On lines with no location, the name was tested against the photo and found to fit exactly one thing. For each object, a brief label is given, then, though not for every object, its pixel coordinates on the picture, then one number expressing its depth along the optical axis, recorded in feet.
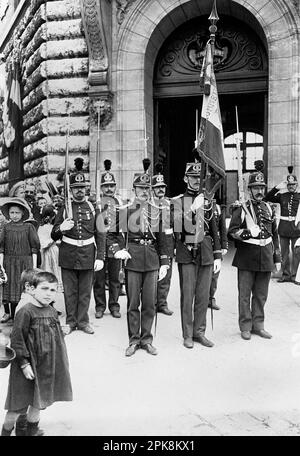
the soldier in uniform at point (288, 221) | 29.89
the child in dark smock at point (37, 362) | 11.84
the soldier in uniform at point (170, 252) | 22.65
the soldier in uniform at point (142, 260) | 18.89
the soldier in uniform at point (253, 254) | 20.38
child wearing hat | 22.02
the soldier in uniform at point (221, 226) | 21.17
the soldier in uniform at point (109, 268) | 23.25
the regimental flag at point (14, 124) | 46.50
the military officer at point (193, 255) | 19.67
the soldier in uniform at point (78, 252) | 21.09
